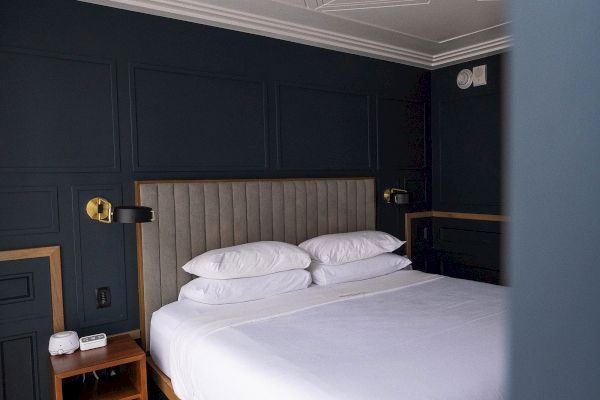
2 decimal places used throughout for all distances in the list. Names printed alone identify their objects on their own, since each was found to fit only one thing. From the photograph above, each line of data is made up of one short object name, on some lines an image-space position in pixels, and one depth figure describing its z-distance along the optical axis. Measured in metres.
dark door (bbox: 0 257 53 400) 2.25
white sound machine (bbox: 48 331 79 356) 2.20
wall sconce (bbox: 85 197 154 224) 2.26
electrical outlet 2.51
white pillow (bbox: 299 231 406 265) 2.92
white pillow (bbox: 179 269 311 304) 2.43
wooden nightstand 2.05
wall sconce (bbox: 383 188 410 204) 3.85
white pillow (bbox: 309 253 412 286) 2.87
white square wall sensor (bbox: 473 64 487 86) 3.81
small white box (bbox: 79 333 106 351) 2.27
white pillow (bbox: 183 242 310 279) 2.46
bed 1.51
